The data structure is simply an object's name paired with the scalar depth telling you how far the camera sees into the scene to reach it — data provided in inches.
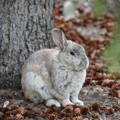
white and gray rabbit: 317.4
